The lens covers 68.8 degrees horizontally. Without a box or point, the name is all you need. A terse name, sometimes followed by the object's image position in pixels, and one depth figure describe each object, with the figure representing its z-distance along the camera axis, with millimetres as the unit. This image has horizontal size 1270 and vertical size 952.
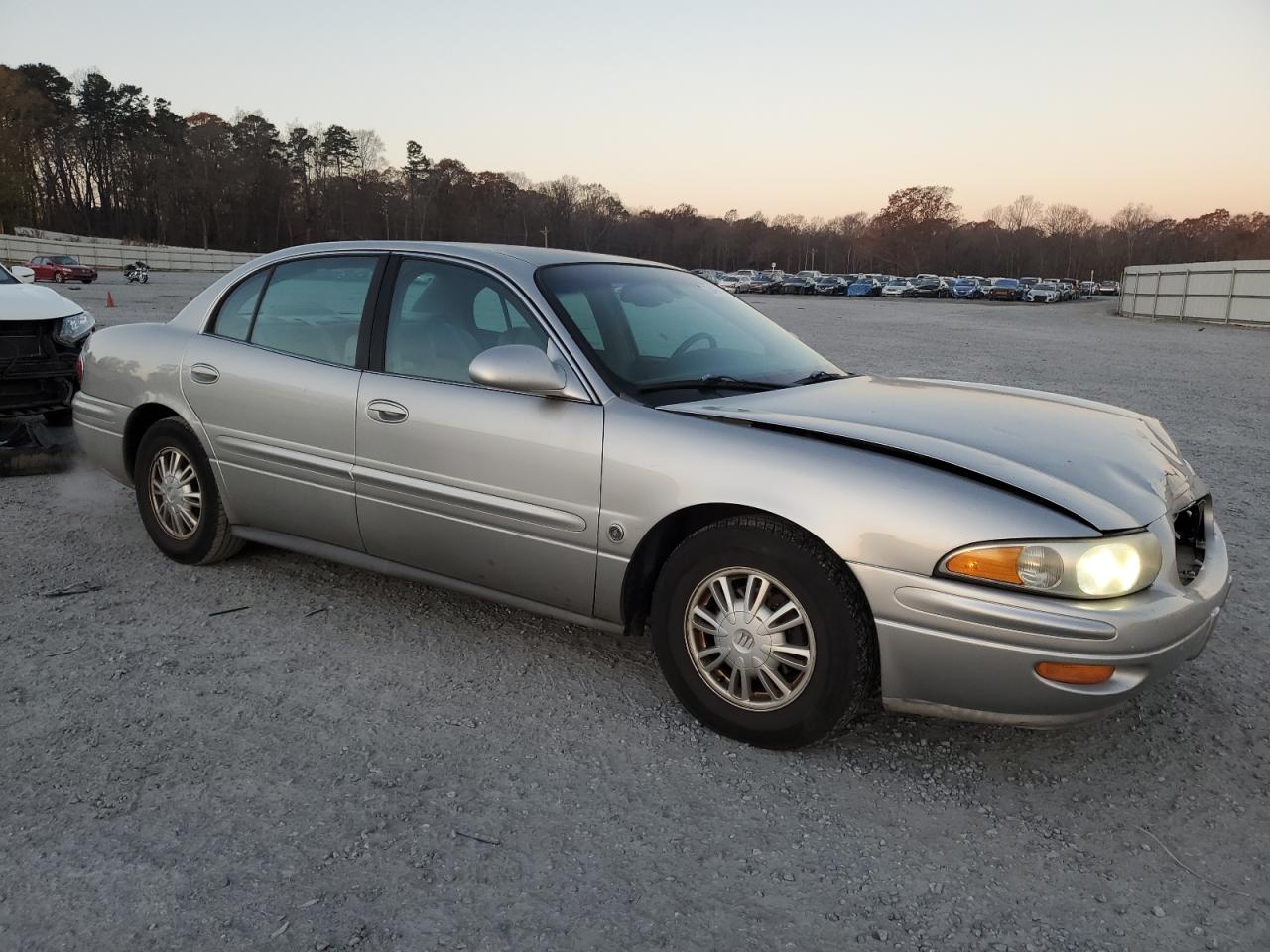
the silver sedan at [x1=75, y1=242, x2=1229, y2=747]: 2533
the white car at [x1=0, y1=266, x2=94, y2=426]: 6363
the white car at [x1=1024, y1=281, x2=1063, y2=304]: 53344
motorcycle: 43888
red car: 40344
